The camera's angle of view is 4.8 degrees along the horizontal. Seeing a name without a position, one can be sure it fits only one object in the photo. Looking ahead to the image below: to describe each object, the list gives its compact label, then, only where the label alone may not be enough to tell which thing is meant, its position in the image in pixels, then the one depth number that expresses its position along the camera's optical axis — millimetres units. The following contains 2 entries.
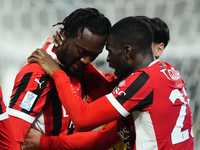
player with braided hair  10320
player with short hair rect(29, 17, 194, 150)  10241
